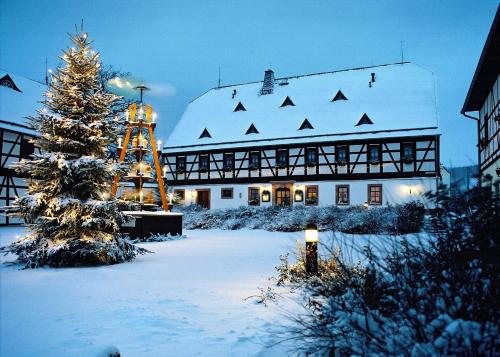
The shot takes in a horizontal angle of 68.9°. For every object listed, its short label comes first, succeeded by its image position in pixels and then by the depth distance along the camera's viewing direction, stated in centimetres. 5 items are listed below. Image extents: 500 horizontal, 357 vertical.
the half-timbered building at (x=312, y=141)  2488
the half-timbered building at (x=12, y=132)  2062
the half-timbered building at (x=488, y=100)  1205
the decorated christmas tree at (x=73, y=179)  833
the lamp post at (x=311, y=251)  625
